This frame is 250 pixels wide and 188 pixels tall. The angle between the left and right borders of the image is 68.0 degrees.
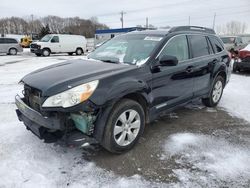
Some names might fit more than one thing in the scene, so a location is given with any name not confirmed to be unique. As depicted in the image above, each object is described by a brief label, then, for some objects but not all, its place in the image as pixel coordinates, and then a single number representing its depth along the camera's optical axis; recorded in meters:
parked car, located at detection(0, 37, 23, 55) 16.88
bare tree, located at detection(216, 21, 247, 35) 68.63
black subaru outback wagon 2.26
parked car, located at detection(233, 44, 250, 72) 7.96
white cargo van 16.67
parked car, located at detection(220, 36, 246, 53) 14.93
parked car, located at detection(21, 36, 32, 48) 29.73
